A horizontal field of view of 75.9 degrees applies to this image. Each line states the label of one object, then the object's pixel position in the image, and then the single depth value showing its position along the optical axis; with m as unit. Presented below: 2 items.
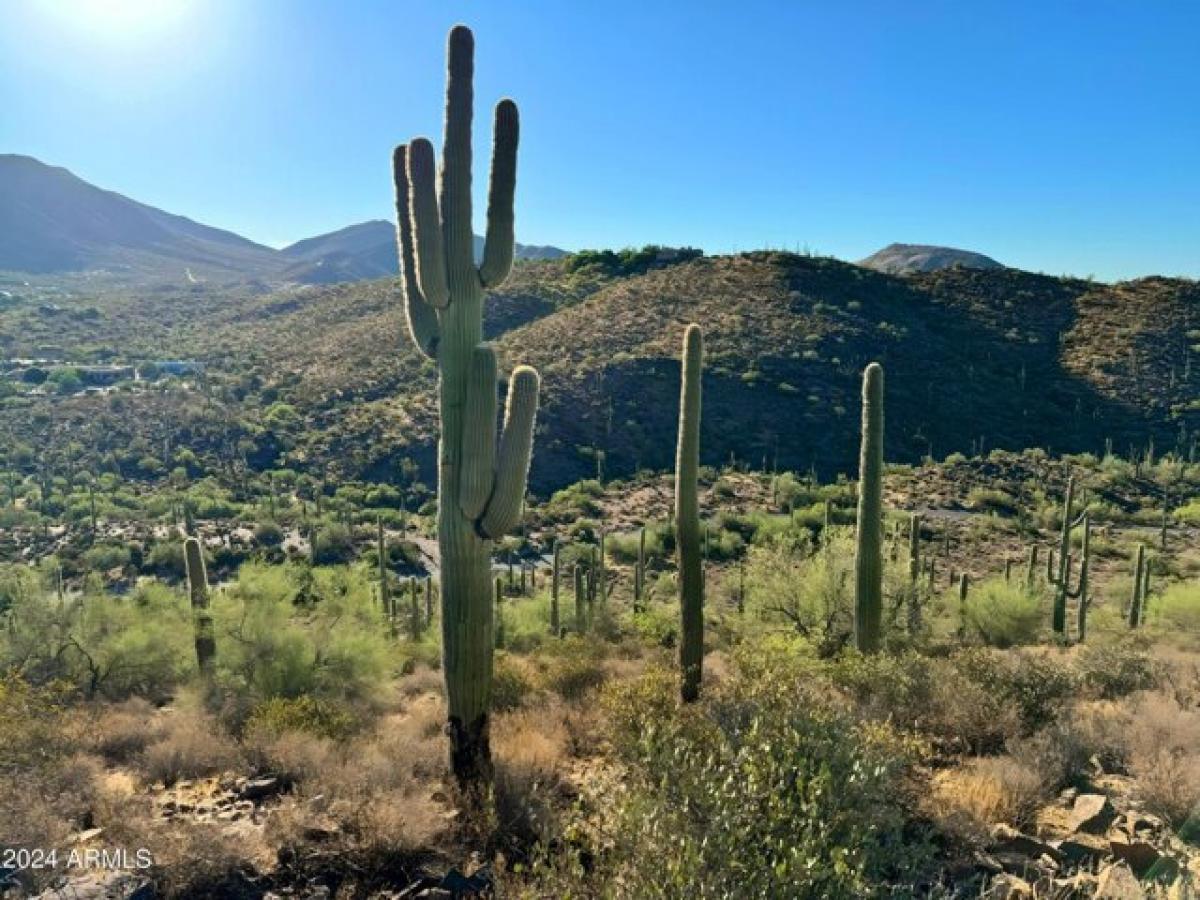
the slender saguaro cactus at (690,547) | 10.80
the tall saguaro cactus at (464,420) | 7.32
